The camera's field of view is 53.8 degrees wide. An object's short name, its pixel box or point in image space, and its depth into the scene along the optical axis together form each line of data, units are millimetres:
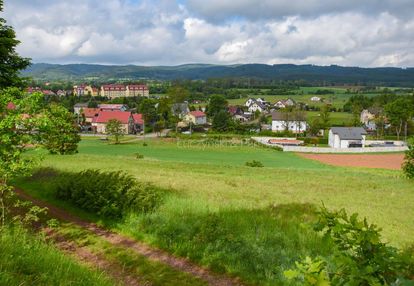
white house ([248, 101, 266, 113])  177725
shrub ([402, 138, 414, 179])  33719
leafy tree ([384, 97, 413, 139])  98500
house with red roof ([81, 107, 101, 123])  133012
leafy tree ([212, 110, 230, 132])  109562
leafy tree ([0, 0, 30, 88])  18469
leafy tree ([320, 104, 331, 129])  106375
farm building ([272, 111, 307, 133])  111988
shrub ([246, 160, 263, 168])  45412
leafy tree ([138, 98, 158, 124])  122188
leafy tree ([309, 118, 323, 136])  105575
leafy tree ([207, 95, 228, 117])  140975
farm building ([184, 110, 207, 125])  135875
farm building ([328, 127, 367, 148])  89188
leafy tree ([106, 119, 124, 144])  89188
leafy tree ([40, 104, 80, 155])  10500
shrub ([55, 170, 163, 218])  14531
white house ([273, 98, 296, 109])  184625
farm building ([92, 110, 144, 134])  119375
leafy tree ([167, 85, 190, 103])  128500
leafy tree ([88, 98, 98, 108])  161125
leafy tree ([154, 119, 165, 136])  112275
